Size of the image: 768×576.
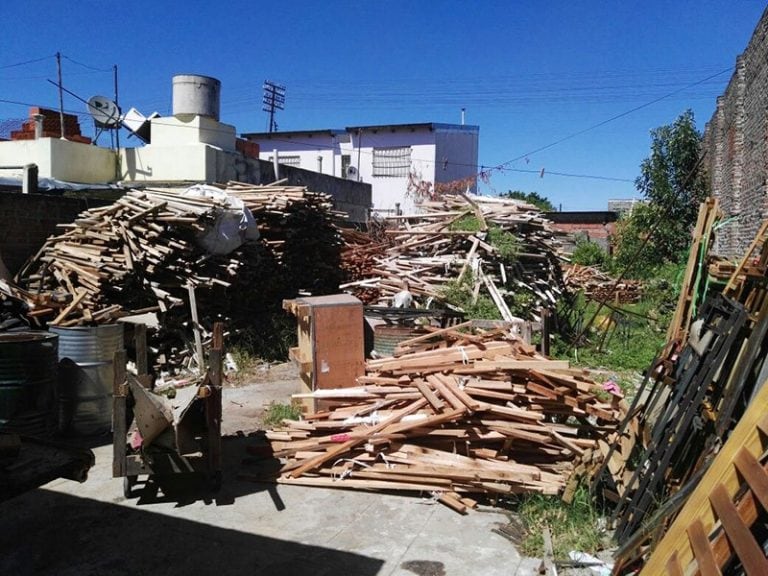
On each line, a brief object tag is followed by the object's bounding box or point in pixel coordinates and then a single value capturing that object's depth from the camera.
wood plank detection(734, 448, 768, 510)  2.44
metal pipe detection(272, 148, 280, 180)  18.03
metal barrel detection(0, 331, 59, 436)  6.19
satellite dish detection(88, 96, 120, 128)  16.64
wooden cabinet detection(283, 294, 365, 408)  6.98
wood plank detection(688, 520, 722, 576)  2.52
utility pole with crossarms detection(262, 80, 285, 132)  50.06
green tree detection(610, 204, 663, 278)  19.72
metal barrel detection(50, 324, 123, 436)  6.82
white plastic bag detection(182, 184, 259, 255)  10.30
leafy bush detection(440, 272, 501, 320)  11.12
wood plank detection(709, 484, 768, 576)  2.24
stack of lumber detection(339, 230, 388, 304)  12.63
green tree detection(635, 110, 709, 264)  19.95
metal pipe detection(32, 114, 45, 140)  15.48
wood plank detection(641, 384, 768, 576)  2.81
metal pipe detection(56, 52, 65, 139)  16.20
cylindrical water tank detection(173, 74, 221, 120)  16.42
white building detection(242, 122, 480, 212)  34.25
